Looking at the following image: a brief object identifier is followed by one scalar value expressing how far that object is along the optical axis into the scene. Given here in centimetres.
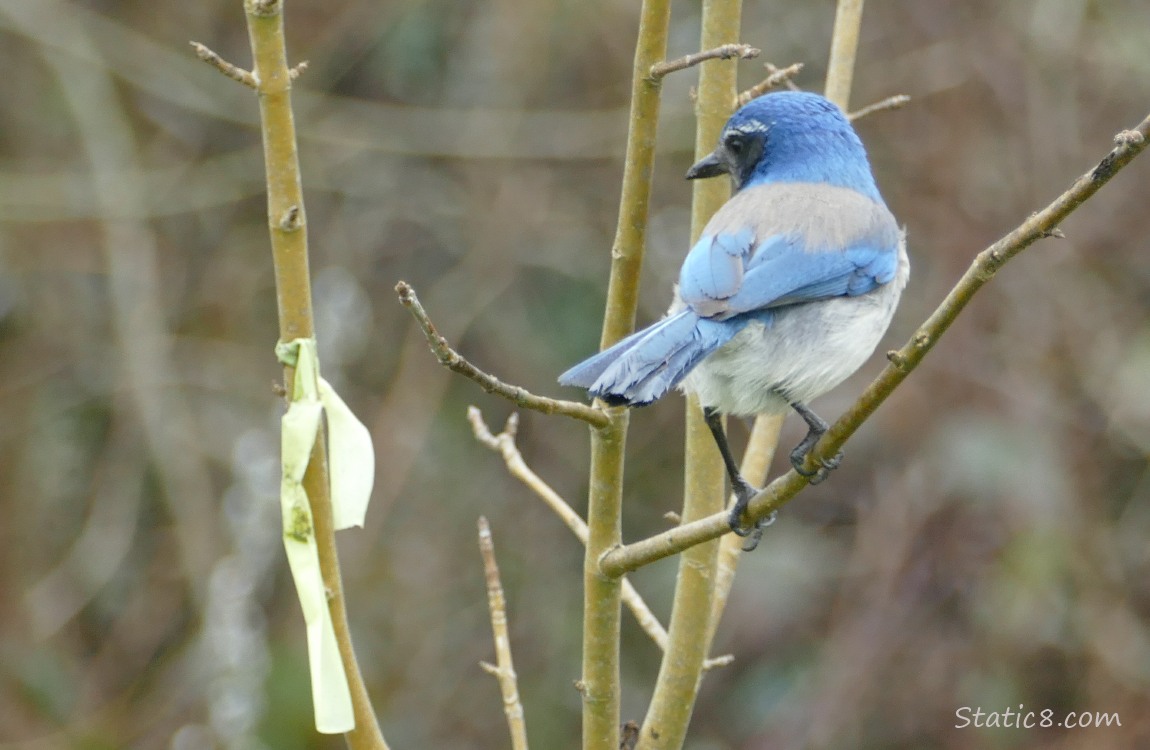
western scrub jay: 596
